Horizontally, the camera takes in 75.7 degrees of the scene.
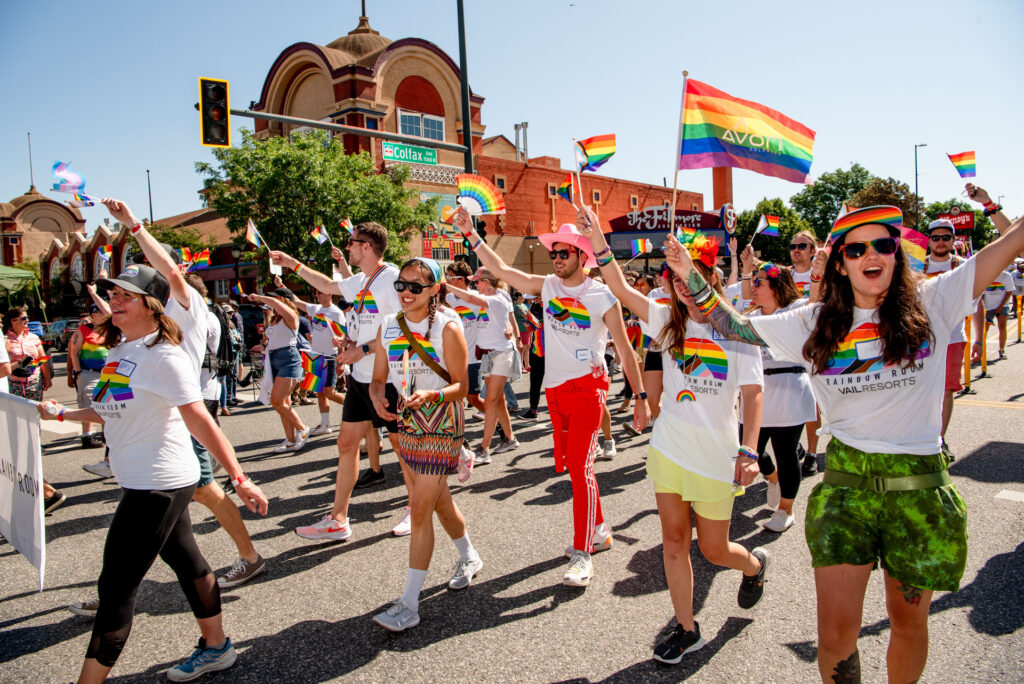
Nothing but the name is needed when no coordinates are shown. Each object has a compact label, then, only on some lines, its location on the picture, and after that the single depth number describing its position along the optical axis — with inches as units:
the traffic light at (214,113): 425.7
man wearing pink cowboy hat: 166.1
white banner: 144.3
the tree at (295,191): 912.3
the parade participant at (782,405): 185.6
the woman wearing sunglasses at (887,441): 91.6
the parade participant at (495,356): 277.7
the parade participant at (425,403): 142.9
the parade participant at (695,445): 122.1
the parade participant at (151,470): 112.9
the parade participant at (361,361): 198.2
